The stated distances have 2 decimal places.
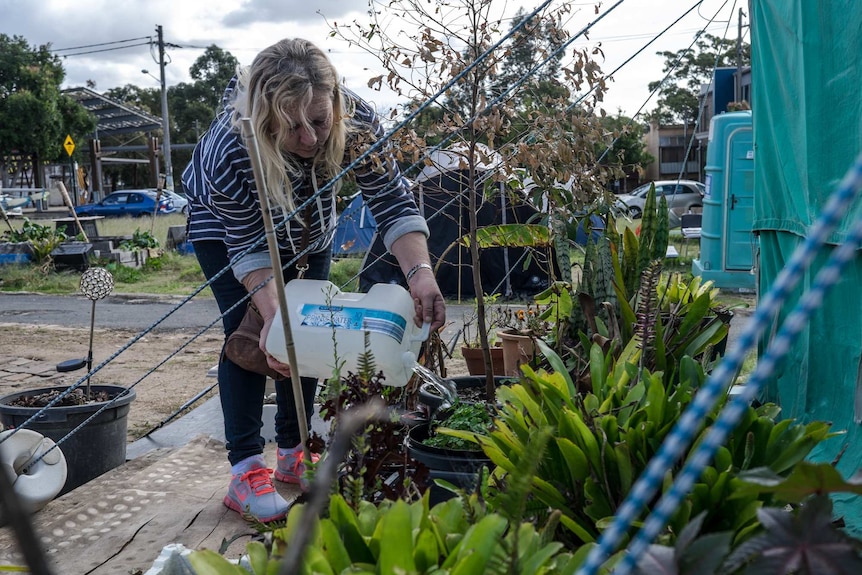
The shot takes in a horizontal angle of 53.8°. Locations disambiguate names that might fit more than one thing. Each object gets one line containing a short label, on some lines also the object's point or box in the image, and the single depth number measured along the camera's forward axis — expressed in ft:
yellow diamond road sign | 54.85
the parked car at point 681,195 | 69.15
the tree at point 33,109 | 103.40
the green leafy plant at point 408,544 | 3.71
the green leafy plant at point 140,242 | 42.38
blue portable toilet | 27.25
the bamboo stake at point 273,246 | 4.44
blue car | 95.14
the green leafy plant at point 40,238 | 39.99
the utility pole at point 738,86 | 25.85
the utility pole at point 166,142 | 91.17
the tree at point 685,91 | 116.98
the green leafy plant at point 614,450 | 5.05
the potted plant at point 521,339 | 11.84
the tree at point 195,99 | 160.97
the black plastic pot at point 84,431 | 11.30
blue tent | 37.50
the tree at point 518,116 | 9.61
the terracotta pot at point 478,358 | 13.91
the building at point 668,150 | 138.00
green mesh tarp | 7.66
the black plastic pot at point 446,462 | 7.30
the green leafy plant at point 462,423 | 7.90
